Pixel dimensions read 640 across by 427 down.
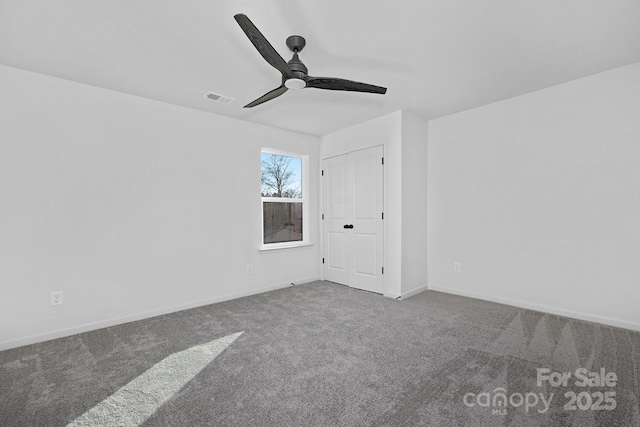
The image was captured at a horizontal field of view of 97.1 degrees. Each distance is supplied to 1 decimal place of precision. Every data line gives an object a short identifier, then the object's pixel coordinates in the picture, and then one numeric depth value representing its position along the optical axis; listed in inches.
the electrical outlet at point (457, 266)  157.3
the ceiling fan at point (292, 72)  68.4
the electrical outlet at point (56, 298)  107.0
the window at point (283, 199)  177.8
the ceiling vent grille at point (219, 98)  126.3
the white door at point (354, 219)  163.6
